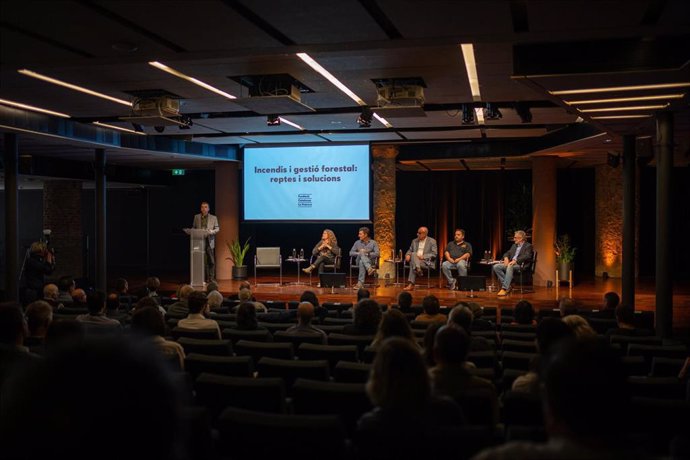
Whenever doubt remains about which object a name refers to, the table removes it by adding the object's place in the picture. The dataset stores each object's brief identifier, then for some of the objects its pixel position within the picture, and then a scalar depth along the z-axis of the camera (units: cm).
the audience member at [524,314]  637
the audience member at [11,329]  348
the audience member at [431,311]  602
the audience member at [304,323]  527
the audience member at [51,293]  781
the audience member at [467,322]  473
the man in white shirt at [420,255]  1245
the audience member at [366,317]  521
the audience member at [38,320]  457
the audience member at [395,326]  395
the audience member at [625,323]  572
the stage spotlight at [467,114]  899
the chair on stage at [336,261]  1304
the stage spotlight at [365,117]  922
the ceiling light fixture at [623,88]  568
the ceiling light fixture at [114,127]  1044
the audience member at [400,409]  220
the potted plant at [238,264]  1448
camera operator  1052
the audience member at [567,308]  641
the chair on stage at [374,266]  1275
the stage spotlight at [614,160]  970
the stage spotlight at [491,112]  886
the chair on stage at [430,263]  1241
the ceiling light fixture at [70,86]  685
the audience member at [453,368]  305
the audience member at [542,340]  322
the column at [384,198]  1396
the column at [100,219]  1201
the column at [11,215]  953
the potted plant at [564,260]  1369
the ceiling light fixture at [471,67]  605
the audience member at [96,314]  529
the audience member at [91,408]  87
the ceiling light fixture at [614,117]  751
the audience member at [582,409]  141
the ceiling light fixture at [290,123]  1069
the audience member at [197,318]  534
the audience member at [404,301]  712
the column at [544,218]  1341
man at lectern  1331
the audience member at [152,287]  778
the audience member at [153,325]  403
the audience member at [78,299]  741
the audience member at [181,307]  672
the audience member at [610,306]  708
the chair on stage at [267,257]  1388
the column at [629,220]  896
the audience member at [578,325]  437
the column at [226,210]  1491
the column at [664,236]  721
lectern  1307
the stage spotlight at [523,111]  874
